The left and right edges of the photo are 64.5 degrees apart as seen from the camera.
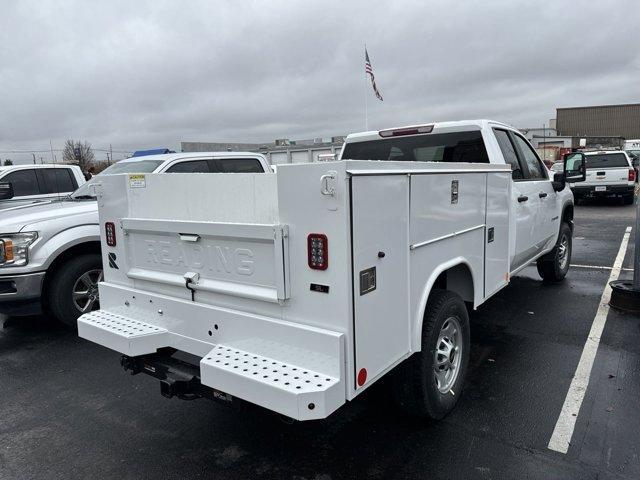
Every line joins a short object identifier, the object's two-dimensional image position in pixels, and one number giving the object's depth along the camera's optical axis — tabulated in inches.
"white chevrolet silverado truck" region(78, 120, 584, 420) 94.2
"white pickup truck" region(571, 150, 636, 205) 703.7
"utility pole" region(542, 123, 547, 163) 1623.4
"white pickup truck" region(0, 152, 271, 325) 194.9
